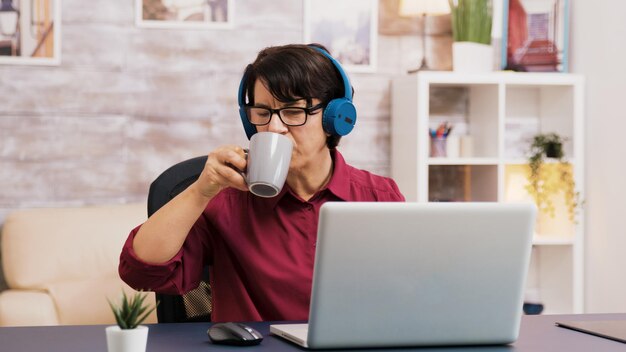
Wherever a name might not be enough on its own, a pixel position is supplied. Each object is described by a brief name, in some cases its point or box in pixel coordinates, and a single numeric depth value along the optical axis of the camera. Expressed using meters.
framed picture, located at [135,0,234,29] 3.44
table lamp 3.47
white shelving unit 3.44
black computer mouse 1.37
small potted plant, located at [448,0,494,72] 3.52
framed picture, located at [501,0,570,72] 3.65
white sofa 2.99
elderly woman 1.72
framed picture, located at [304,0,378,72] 3.56
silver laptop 1.27
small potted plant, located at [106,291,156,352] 1.16
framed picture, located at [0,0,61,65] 3.34
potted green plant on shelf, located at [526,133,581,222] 3.53
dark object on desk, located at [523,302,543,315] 3.61
